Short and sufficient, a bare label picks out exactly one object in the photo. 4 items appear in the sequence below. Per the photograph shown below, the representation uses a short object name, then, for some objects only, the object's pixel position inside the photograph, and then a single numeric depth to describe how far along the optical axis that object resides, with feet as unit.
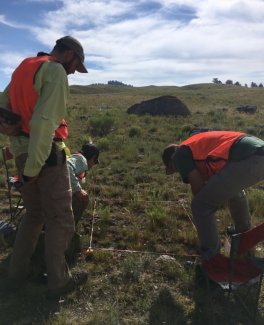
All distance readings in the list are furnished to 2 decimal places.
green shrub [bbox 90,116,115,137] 47.99
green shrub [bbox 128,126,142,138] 46.03
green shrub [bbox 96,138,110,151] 37.78
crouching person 15.70
